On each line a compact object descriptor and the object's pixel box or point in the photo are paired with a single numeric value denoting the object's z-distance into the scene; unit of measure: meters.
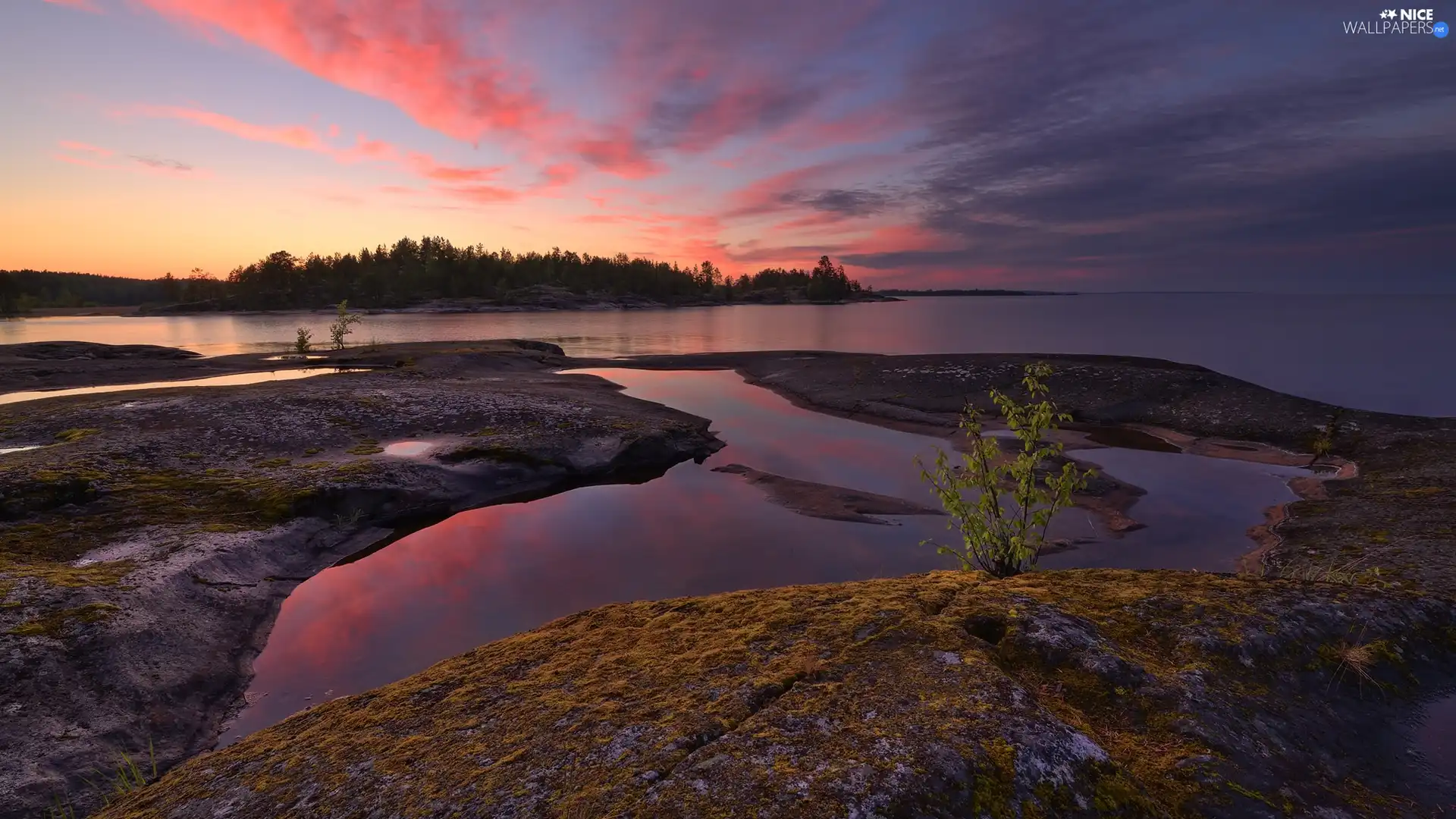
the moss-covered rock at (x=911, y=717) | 4.36
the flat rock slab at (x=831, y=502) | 19.92
